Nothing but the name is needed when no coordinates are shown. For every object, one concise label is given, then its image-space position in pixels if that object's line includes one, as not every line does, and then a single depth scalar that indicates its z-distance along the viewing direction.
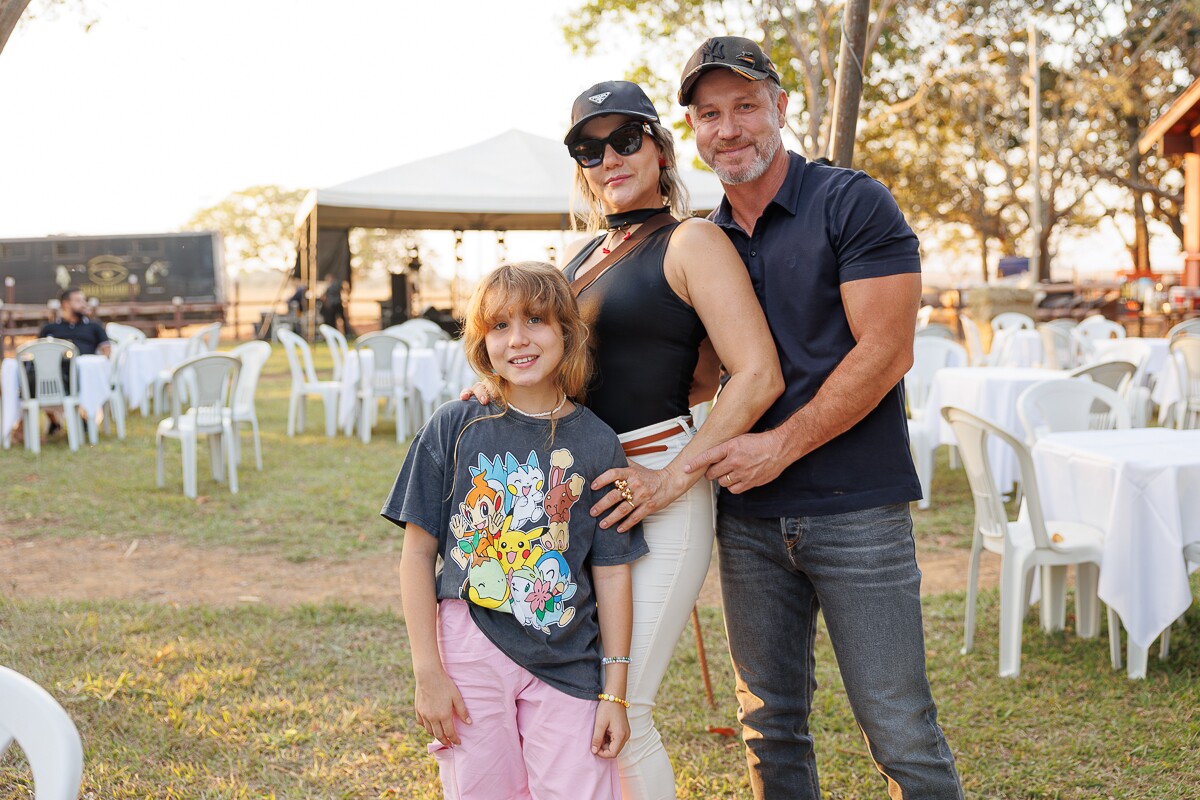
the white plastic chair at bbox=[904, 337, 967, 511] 6.55
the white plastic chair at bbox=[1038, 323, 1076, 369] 9.19
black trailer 24.70
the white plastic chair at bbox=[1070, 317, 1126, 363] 10.45
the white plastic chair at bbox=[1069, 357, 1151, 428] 5.80
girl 1.84
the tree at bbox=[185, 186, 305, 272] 55.72
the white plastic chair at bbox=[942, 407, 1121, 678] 3.71
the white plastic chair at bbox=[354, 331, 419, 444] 9.95
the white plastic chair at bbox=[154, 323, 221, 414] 11.96
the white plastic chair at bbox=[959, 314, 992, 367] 10.02
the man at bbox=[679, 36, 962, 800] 1.88
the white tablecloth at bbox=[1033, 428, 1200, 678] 3.56
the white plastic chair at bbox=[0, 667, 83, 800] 1.17
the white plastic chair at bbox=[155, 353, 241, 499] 7.34
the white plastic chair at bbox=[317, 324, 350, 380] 10.69
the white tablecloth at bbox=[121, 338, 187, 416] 11.33
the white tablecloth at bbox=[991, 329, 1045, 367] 9.66
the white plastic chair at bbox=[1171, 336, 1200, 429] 7.61
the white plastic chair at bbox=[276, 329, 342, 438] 10.25
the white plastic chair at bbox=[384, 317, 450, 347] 12.65
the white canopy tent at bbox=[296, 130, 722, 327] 14.83
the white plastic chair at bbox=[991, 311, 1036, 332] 11.96
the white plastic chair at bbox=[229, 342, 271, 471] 8.27
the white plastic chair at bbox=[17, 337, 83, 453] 9.26
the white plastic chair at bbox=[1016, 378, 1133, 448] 4.74
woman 1.88
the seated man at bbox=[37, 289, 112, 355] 10.26
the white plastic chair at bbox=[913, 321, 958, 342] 9.62
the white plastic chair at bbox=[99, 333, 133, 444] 10.38
